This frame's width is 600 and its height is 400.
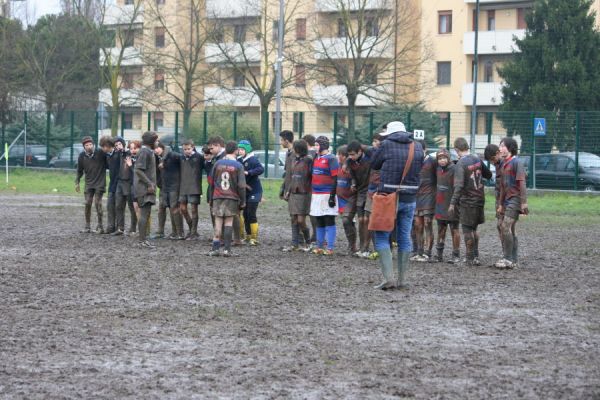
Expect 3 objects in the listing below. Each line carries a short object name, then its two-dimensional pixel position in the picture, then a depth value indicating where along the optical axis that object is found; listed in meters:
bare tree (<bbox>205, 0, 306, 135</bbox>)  52.78
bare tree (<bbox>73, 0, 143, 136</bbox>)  53.66
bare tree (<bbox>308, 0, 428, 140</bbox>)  50.06
